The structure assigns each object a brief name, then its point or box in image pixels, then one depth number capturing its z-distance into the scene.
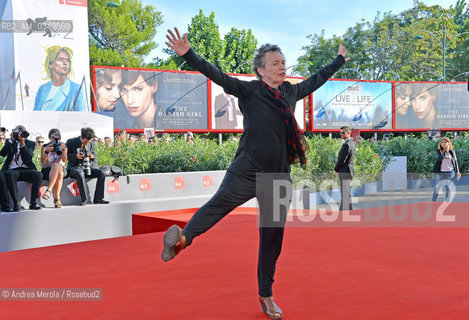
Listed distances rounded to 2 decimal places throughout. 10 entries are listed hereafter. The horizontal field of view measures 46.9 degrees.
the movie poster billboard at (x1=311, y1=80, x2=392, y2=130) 30.81
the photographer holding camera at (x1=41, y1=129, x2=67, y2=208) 8.88
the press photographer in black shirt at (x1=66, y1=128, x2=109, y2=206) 9.24
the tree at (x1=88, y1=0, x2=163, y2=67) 40.62
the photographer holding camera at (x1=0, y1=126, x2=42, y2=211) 8.61
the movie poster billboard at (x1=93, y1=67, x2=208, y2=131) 24.36
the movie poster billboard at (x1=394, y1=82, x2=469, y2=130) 33.25
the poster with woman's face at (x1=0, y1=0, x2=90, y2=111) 22.83
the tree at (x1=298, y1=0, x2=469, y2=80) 49.72
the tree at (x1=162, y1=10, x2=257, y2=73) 50.78
